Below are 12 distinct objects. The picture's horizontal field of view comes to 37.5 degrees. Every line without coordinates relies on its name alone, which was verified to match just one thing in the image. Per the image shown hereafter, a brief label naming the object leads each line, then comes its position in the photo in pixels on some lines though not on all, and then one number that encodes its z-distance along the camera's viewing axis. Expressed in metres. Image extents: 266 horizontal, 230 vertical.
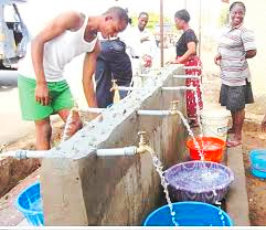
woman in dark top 6.09
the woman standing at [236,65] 5.10
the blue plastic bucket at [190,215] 2.80
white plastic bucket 5.06
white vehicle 9.69
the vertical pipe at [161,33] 6.16
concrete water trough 1.94
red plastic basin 4.15
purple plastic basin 3.22
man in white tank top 3.39
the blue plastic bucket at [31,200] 2.63
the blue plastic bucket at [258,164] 4.71
